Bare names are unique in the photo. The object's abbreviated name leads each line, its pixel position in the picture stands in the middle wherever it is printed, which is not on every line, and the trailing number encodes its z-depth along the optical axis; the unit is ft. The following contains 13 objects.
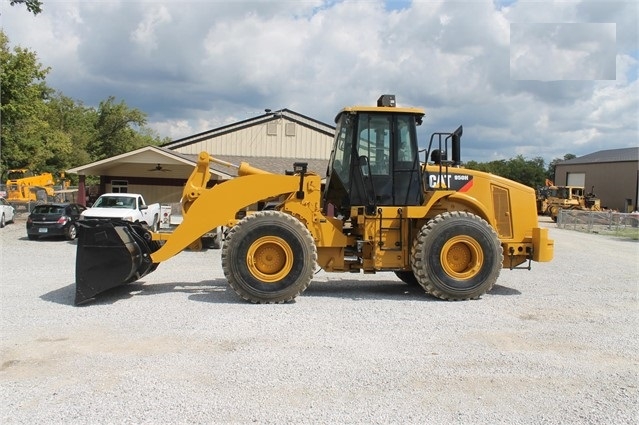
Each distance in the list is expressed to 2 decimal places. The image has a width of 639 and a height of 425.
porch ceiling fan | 95.75
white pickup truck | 59.41
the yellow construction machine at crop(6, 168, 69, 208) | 111.04
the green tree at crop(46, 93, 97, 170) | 184.96
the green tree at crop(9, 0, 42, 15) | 73.83
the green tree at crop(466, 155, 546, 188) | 248.32
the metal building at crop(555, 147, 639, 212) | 180.96
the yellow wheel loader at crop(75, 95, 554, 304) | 27.35
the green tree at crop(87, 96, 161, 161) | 209.77
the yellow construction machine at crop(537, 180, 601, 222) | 146.72
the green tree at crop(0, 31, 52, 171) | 94.17
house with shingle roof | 98.99
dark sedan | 63.57
